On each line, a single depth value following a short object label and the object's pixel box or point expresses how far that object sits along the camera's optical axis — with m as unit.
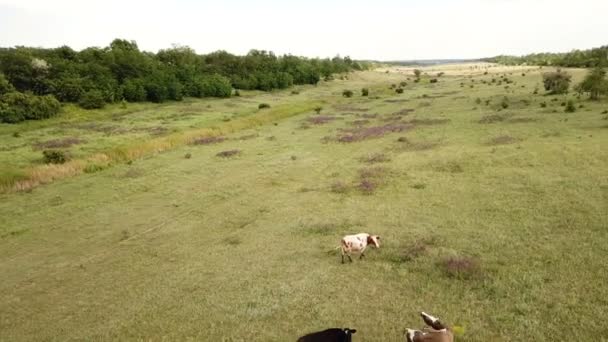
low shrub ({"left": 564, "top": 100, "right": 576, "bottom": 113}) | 44.50
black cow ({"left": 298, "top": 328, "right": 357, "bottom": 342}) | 10.30
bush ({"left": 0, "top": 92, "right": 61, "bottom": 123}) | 55.31
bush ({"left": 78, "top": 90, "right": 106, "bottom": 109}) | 67.12
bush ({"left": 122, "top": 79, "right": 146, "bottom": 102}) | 76.00
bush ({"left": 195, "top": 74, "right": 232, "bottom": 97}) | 88.31
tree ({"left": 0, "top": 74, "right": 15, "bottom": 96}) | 60.83
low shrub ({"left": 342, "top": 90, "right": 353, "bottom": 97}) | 87.59
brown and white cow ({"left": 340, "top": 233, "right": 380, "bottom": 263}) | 16.69
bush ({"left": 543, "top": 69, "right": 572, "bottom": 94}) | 58.99
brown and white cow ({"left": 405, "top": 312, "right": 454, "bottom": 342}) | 10.24
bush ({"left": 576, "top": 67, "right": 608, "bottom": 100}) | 49.66
